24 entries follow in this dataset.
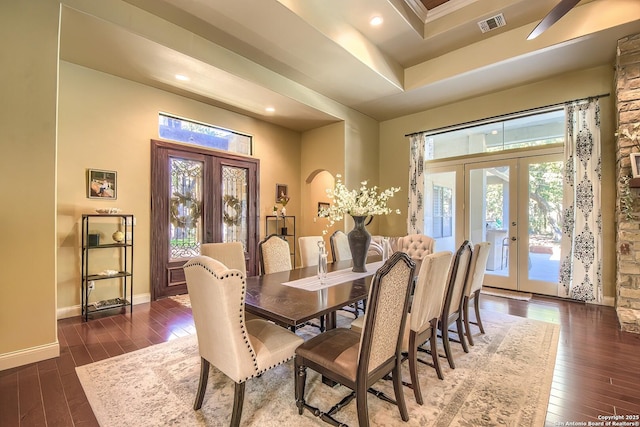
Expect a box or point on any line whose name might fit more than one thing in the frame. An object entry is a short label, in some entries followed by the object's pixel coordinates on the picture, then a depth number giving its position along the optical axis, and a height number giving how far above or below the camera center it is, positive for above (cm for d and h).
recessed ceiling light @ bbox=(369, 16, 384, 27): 371 +255
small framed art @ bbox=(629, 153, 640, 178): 331 +61
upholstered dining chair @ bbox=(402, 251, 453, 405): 189 -65
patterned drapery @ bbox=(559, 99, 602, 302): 412 +13
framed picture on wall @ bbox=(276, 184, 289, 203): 616 +50
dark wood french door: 444 +16
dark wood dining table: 170 -58
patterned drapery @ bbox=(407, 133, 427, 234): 581 +62
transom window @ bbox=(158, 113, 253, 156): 459 +141
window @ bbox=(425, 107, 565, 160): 467 +147
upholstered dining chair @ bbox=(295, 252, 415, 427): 152 -81
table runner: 234 -58
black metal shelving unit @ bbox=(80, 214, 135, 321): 362 -66
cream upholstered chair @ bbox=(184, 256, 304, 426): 147 -65
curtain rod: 433 +172
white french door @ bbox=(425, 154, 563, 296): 463 +2
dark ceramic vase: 293 -29
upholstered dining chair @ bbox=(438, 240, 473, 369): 236 -67
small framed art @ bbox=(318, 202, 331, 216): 660 +24
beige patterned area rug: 180 -128
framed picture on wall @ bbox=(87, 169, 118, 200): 381 +41
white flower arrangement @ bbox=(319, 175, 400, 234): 287 +11
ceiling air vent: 365 +253
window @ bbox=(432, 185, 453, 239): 571 +8
